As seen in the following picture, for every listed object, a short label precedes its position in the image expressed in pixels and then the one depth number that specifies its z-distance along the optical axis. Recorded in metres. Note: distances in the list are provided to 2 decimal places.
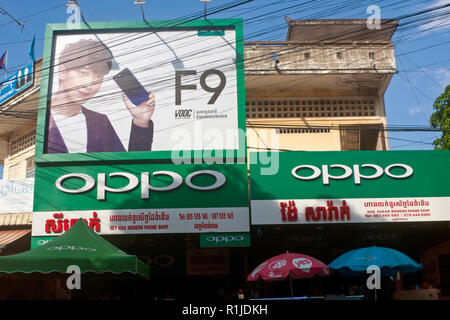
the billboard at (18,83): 18.17
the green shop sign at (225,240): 14.08
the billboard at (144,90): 15.41
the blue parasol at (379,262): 10.91
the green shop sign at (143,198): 14.16
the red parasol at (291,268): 11.37
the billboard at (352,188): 14.15
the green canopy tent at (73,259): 9.43
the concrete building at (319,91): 17.80
